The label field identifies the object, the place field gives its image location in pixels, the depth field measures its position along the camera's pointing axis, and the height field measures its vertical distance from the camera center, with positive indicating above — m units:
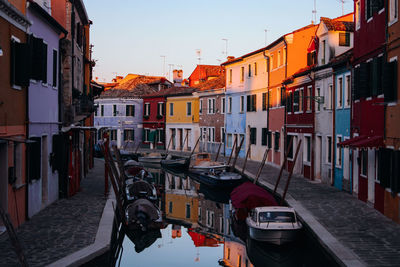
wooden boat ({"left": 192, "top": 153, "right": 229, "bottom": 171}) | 33.88 -2.43
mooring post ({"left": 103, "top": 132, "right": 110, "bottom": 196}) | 20.89 -0.88
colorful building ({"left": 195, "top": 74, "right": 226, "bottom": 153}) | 48.47 +1.85
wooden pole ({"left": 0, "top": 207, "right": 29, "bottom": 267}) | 8.07 -1.85
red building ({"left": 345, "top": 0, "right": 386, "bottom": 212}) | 17.25 +1.32
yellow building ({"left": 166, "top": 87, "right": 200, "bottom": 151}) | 54.34 +1.46
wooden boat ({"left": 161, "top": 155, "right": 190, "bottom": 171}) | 39.34 -2.72
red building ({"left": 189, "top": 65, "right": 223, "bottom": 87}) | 67.44 +8.42
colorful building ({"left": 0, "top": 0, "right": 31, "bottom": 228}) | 13.20 +0.72
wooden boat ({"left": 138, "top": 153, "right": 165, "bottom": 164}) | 45.77 -2.59
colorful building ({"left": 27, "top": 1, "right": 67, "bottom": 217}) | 15.72 +0.83
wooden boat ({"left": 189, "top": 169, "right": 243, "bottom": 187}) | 27.92 -2.76
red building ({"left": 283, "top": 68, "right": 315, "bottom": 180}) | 27.95 +0.91
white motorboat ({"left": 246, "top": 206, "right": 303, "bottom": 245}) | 14.69 -2.85
